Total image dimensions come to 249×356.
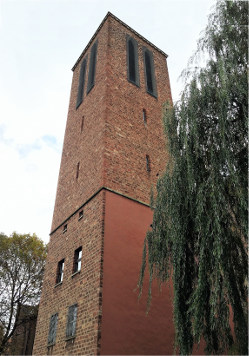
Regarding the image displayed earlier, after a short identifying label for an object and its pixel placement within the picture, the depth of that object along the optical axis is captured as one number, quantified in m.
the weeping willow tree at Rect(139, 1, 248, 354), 5.24
